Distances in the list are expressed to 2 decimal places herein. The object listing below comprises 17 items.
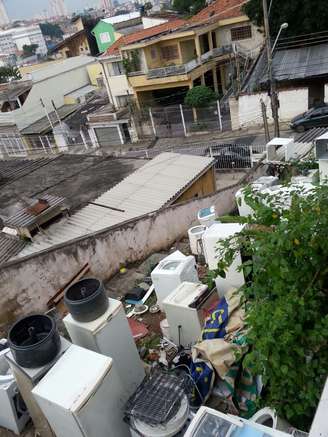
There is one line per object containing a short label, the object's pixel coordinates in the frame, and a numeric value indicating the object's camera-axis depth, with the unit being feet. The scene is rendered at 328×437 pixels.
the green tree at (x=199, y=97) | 76.57
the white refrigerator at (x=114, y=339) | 14.44
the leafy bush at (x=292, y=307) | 9.93
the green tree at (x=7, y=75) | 147.27
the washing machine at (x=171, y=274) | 19.52
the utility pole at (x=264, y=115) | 45.46
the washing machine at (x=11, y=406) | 14.90
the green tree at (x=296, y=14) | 68.95
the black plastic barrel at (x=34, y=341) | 12.85
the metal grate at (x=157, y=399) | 11.97
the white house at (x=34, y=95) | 94.17
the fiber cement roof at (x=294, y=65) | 67.82
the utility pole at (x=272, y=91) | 38.83
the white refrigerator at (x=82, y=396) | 11.69
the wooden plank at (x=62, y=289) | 23.12
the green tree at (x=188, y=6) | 120.26
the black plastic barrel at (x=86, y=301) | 14.26
